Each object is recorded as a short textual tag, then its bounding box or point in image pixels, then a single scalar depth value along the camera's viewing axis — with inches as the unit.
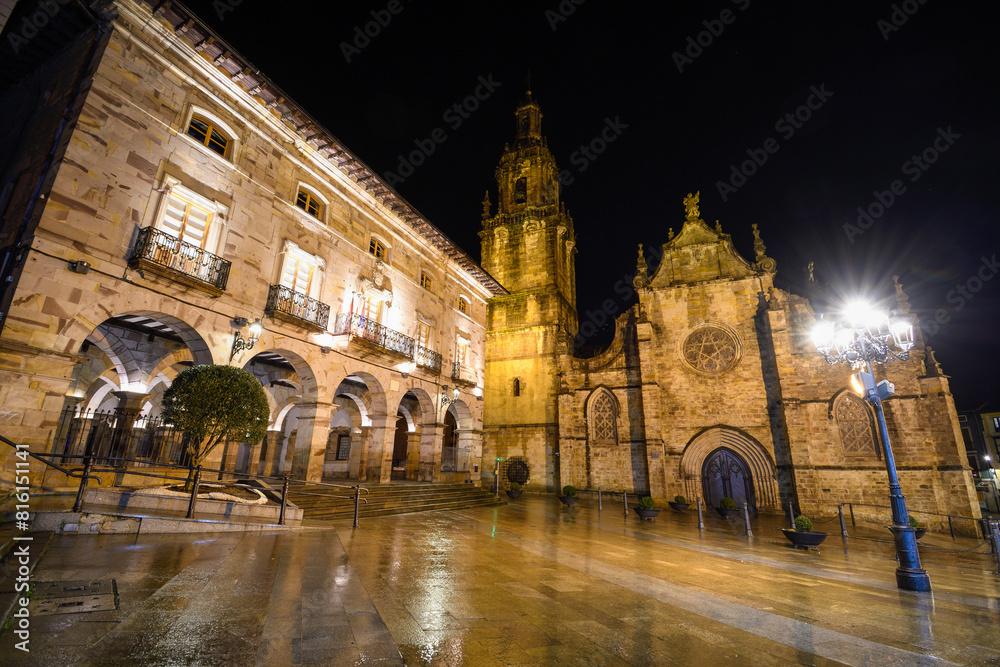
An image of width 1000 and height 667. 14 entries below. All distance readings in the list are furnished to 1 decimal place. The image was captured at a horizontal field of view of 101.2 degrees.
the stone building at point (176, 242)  326.6
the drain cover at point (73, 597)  132.2
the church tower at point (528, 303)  988.6
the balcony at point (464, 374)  798.5
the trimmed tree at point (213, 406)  325.4
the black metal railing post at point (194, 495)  287.0
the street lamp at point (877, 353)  248.4
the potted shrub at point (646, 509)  549.0
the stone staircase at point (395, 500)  437.4
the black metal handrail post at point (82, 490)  253.9
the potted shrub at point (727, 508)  608.1
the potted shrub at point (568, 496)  708.7
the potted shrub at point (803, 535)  387.2
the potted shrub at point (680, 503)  689.6
